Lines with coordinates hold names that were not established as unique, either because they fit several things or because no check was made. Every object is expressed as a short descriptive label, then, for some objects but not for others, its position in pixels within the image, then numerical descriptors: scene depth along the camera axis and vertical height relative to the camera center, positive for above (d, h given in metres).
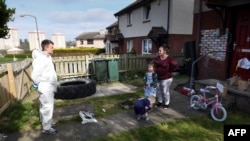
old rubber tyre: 6.48 -1.46
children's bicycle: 4.46 -1.45
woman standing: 4.91 -0.53
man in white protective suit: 3.65 -0.59
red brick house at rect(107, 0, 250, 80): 5.96 +0.38
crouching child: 4.33 -1.35
